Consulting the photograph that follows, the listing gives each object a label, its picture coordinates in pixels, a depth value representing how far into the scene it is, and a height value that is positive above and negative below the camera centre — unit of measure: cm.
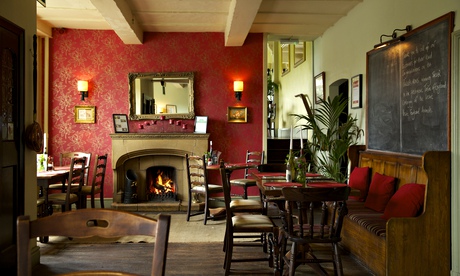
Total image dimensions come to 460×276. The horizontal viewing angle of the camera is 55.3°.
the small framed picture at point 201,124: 782 +23
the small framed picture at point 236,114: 795 +42
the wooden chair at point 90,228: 131 -29
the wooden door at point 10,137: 367 +0
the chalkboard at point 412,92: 393 +48
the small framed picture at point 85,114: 781 +41
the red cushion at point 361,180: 520 -51
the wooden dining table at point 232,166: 642 -43
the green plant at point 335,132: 620 +2
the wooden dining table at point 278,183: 368 -42
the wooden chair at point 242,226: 375 -77
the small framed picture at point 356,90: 614 +67
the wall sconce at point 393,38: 466 +109
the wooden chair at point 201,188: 635 -77
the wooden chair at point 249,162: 691 -44
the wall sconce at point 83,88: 769 +86
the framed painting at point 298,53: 1025 +203
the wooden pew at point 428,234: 358 -79
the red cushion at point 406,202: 379 -57
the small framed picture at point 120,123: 775 +25
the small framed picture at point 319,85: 802 +99
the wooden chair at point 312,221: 314 -63
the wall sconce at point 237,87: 783 +89
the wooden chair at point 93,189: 611 -75
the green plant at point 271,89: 1161 +135
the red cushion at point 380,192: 455 -58
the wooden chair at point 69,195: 529 -74
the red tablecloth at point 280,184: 379 -42
